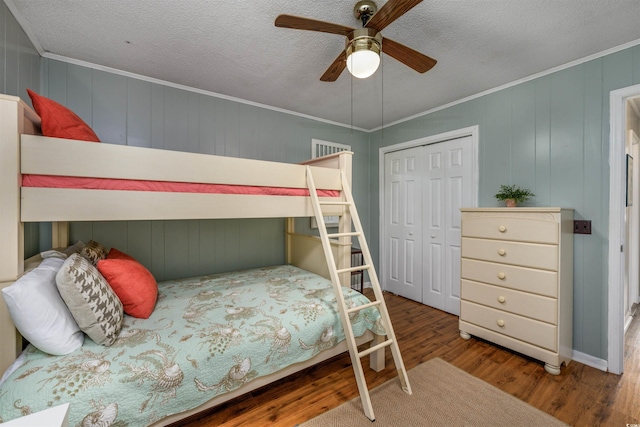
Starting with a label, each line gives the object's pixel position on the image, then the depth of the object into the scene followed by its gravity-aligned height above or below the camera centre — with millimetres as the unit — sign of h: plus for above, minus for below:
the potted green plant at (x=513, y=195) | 2340 +136
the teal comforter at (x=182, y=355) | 1057 -682
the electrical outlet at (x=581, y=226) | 2092 -126
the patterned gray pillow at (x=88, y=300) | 1208 -413
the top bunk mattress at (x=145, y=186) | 1275 +148
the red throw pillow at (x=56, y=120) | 1341 +477
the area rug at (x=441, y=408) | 1494 -1168
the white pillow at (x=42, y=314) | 1083 -430
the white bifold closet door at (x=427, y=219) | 2986 -99
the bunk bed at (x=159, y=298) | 1148 -616
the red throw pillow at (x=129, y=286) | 1513 -435
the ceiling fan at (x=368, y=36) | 1275 +929
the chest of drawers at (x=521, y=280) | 1948 -552
